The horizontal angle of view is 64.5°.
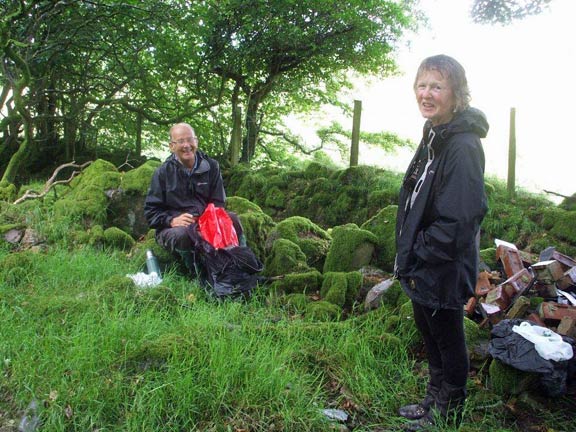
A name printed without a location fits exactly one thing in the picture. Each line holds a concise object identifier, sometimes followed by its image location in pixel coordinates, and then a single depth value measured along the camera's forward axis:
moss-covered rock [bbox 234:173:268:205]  9.05
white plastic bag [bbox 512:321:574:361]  2.82
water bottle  4.64
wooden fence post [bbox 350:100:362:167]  8.95
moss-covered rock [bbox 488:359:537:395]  2.88
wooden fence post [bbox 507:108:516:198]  7.21
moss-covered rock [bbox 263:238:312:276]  4.95
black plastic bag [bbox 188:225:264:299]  4.28
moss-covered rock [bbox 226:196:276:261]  5.43
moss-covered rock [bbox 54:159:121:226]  6.20
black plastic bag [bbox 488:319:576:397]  2.78
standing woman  2.24
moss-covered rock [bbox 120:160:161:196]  6.50
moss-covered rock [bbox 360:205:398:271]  4.93
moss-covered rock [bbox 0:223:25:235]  5.57
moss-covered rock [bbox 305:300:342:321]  3.90
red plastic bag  4.42
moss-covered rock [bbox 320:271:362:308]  4.22
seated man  4.72
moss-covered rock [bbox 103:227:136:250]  5.63
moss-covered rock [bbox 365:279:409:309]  4.03
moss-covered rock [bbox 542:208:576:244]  5.68
